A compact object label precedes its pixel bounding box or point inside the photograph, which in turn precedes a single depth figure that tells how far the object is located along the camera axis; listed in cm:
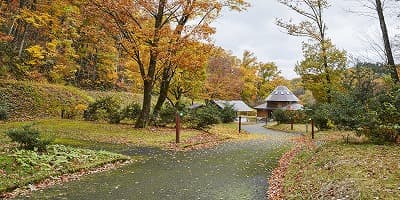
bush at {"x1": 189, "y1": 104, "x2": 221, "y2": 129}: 2289
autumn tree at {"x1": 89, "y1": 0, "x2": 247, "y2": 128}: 1839
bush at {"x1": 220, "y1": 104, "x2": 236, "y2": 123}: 4082
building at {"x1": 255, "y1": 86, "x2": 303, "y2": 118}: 4828
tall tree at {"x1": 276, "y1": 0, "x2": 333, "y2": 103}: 2531
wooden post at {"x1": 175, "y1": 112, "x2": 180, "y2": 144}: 1531
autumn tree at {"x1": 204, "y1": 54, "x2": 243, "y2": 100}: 4731
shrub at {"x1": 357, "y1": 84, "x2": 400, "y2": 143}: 1045
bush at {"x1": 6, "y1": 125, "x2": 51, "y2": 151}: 930
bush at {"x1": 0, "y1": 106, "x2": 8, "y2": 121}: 2009
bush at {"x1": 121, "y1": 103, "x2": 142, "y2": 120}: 2390
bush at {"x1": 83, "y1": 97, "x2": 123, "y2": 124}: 2397
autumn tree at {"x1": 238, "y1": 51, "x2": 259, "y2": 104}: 5775
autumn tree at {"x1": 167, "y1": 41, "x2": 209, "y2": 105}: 1956
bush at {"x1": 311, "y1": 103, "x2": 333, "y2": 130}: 2245
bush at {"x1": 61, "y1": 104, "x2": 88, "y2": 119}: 2498
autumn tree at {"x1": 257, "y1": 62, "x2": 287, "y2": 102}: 6392
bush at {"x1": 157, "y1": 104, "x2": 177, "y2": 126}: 2338
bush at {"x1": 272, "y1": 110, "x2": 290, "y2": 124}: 3584
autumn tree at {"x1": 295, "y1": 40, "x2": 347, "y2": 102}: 2500
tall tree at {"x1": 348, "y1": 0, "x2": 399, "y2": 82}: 1334
